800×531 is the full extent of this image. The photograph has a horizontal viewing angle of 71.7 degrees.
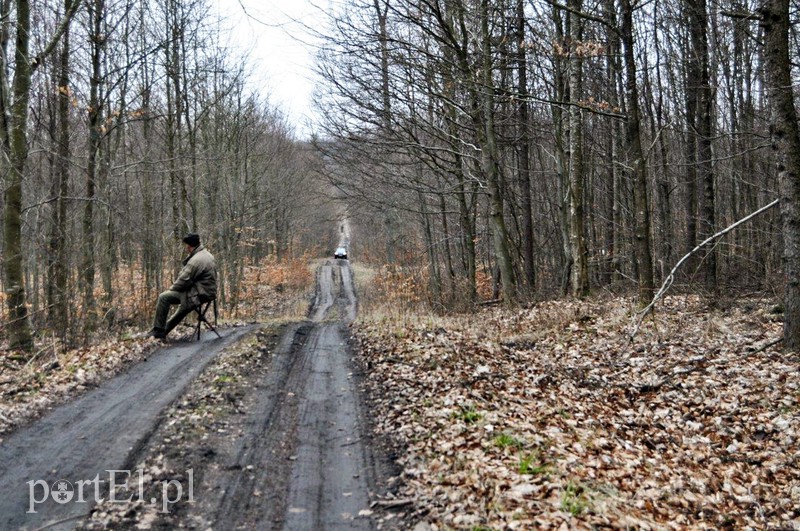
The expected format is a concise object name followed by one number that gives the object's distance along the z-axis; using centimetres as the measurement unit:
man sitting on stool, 1027
